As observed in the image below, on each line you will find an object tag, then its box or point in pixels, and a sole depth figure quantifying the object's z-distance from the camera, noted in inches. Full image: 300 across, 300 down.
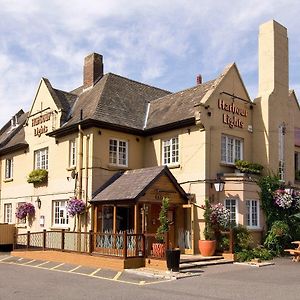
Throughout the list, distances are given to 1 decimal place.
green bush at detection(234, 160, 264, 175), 872.3
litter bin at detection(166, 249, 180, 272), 640.4
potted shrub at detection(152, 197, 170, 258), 676.1
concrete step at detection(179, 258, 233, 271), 678.8
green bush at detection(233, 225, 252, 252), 786.8
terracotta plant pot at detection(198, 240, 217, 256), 771.4
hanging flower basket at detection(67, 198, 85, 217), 844.0
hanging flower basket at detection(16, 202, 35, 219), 1012.5
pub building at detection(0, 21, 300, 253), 832.3
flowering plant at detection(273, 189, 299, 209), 864.3
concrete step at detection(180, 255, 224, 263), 720.5
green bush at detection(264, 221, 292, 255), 834.2
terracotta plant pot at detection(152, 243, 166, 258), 673.6
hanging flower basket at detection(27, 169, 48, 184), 994.7
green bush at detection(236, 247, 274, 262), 765.7
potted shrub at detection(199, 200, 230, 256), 773.3
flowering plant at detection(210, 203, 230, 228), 784.9
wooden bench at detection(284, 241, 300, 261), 767.7
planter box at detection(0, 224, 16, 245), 1019.9
